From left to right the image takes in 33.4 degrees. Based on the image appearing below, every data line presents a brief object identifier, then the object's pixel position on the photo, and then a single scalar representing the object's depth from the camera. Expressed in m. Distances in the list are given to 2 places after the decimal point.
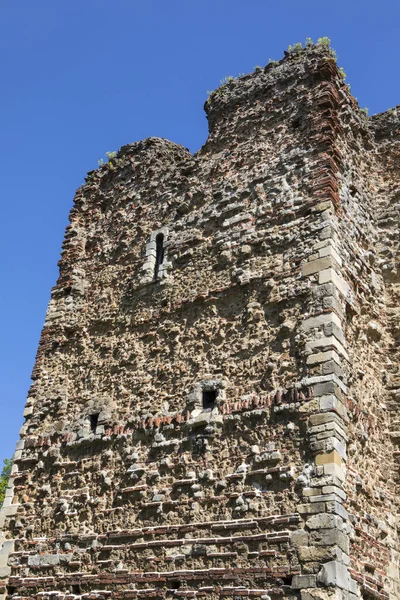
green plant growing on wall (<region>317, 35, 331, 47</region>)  10.12
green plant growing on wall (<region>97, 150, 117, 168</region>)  12.41
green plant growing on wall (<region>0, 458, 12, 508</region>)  24.66
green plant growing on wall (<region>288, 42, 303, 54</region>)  10.30
